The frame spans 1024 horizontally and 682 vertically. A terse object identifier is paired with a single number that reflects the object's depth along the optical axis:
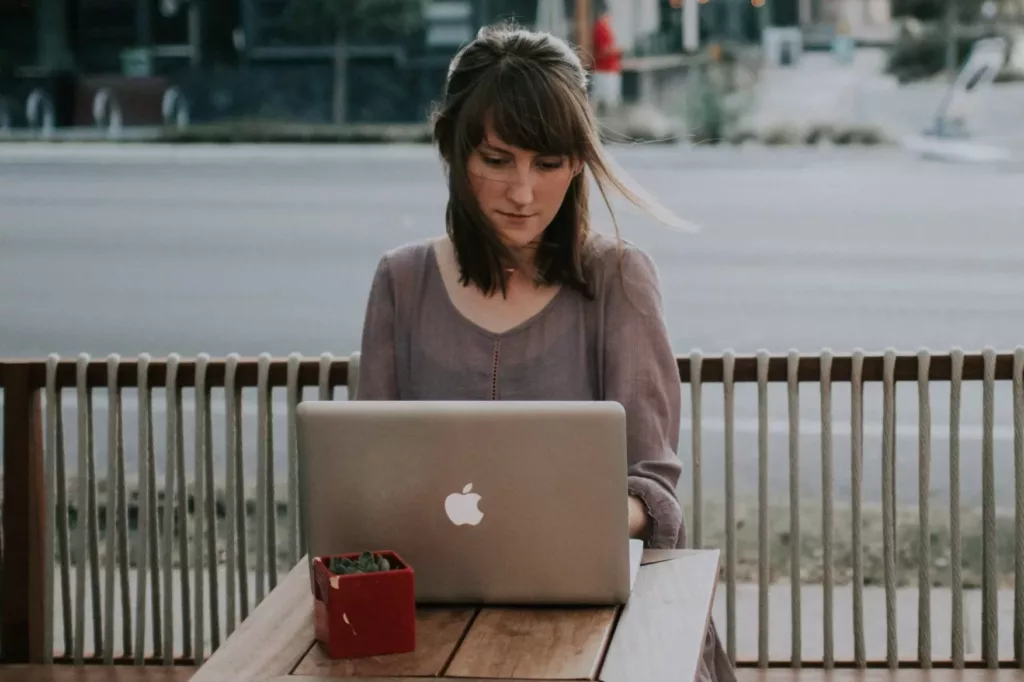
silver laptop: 2.34
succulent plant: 2.33
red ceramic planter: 2.29
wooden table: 2.30
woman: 2.91
